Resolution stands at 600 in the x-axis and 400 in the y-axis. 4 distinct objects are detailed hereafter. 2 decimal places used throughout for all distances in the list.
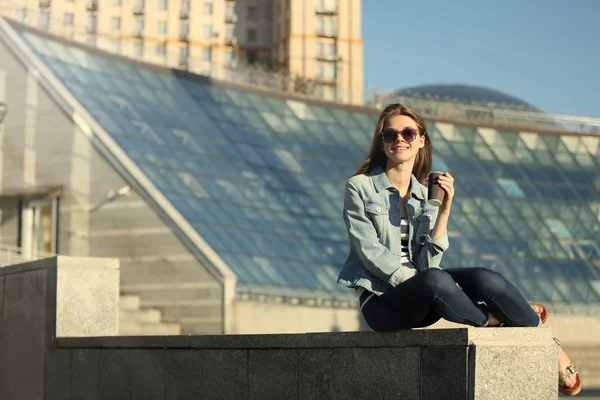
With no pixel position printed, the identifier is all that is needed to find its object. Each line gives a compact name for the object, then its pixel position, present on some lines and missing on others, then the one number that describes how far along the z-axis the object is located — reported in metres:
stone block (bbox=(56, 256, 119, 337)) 10.52
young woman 6.57
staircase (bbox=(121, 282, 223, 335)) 31.17
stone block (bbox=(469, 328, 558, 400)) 6.19
